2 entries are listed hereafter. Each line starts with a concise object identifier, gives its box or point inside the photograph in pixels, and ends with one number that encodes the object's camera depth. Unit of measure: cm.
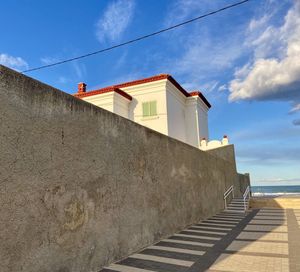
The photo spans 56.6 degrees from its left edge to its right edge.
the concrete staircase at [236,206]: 1354
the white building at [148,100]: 1727
